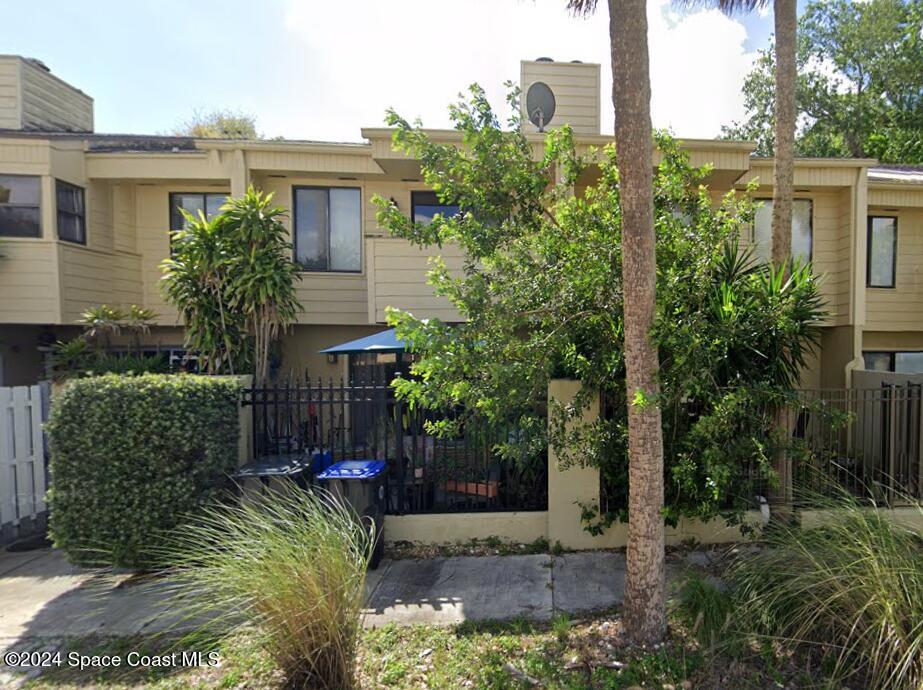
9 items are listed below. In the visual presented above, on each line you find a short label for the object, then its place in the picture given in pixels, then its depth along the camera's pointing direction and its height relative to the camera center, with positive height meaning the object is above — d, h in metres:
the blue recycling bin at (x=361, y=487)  5.21 -1.68
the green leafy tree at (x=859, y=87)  17.41 +8.88
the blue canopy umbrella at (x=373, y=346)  6.80 -0.26
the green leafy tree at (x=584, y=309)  4.36 +0.15
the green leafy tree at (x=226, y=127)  19.50 +8.32
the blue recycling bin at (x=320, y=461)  5.80 -1.59
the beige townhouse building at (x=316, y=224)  8.84 +2.03
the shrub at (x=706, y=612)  3.65 -2.18
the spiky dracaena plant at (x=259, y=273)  7.42 +0.80
